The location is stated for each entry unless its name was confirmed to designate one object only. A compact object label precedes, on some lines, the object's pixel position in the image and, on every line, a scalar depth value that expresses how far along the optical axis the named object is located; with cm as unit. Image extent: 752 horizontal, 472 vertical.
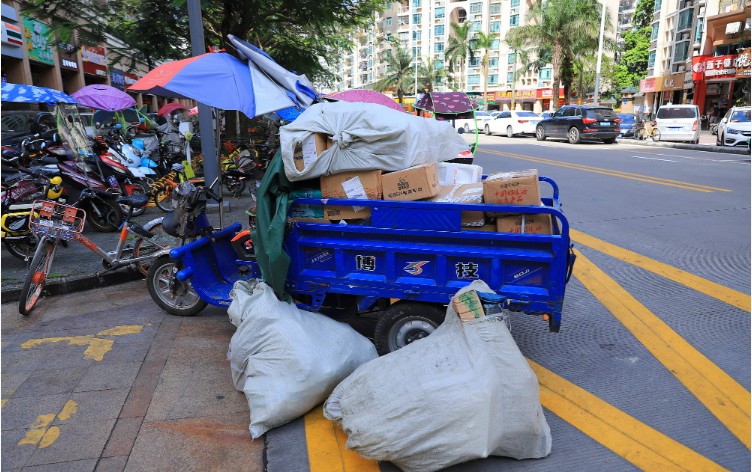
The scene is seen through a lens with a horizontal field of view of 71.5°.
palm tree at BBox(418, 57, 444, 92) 7031
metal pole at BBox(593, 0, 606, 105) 3133
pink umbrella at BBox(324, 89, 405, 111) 785
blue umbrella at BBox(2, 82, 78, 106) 1063
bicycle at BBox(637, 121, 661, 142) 2355
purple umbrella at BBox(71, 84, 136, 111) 1410
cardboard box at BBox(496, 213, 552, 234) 334
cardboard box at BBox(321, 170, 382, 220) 360
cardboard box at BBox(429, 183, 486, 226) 343
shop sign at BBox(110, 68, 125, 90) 3172
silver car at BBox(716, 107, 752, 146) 1994
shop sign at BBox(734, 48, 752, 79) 2873
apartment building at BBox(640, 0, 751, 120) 3166
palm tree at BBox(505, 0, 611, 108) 3712
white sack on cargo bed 353
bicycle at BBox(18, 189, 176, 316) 480
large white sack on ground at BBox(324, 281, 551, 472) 244
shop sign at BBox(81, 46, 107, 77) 2720
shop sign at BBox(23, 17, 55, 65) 2047
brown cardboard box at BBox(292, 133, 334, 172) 355
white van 2223
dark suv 2183
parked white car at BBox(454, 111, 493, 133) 3050
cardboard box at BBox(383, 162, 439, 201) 345
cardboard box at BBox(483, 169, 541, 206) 332
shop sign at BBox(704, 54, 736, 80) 3141
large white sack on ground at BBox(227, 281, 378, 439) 303
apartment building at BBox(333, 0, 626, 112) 6681
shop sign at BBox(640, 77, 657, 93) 4534
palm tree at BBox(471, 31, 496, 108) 6049
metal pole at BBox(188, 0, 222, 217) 782
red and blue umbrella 411
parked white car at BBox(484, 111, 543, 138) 2762
